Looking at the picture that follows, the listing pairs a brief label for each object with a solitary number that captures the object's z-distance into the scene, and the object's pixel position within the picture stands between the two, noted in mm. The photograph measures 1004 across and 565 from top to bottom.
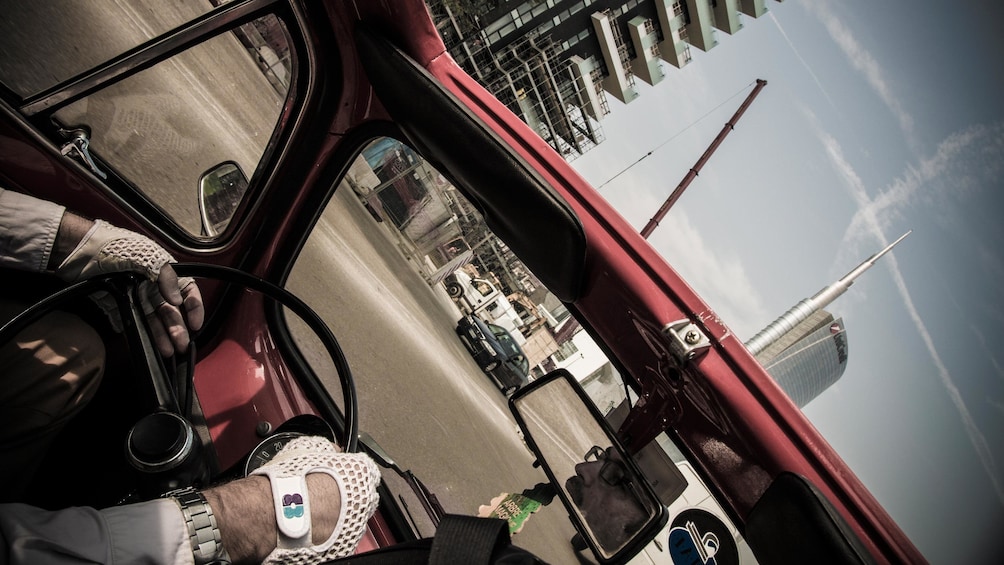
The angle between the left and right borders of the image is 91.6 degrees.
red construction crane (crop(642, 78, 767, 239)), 27281
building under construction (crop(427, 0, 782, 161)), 24812
